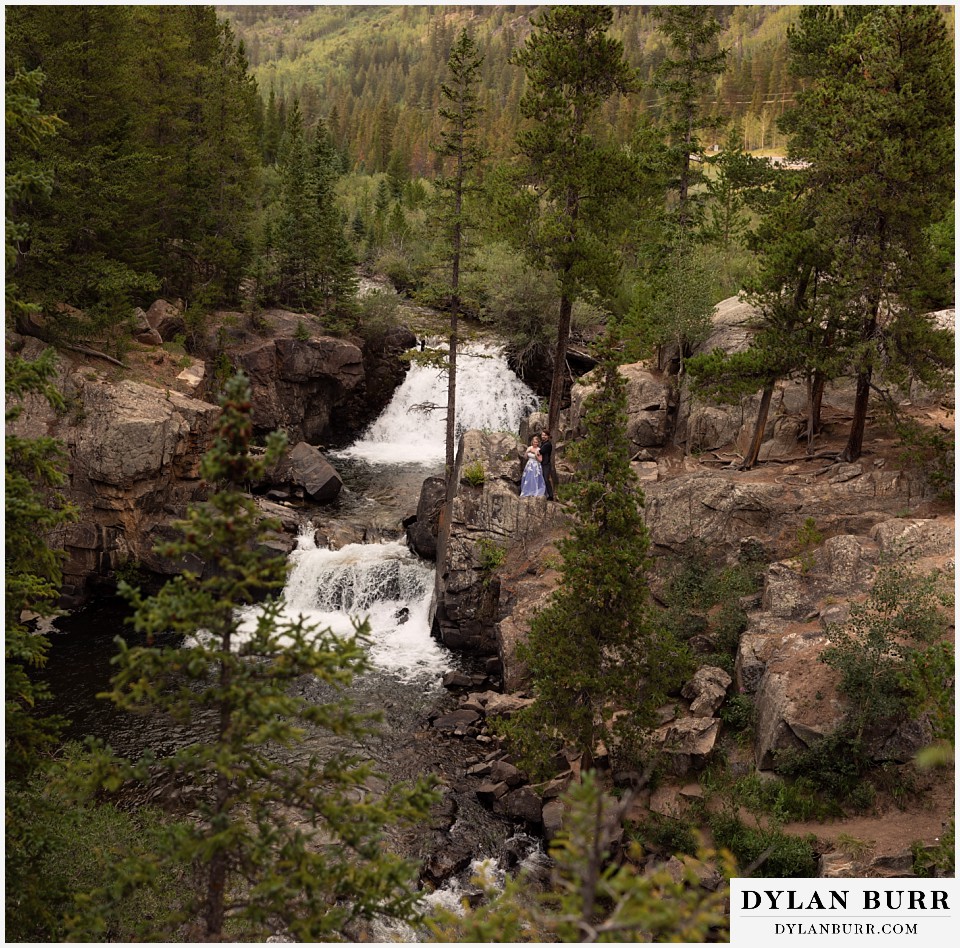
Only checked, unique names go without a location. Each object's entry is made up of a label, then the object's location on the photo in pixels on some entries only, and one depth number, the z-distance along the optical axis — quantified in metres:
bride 24.67
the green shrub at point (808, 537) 20.06
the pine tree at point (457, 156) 28.61
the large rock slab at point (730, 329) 28.59
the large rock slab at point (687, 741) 16.28
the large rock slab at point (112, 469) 25.86
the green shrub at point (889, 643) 14.80
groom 24.91
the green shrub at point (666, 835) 14.77
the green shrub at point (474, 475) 25.00
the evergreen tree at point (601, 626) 15.09
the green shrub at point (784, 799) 14.73
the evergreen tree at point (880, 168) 19.05
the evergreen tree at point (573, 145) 23.44
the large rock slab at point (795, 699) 15.45
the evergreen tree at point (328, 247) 40.62
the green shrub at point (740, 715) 17.08
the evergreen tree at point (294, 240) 40.22
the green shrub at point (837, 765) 14.85
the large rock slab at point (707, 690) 17.42
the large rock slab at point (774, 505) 20.42
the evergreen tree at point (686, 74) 29.64
